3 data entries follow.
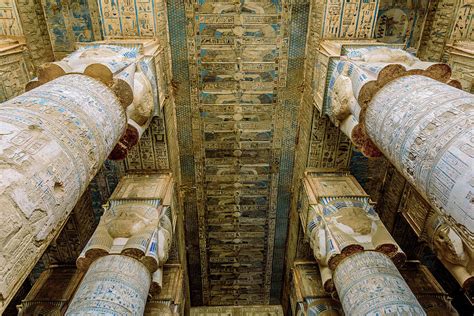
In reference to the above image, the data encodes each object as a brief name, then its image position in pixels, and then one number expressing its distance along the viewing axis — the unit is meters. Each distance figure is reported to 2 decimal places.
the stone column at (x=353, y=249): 7.53
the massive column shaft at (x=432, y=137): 4.74
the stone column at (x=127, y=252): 7.42
